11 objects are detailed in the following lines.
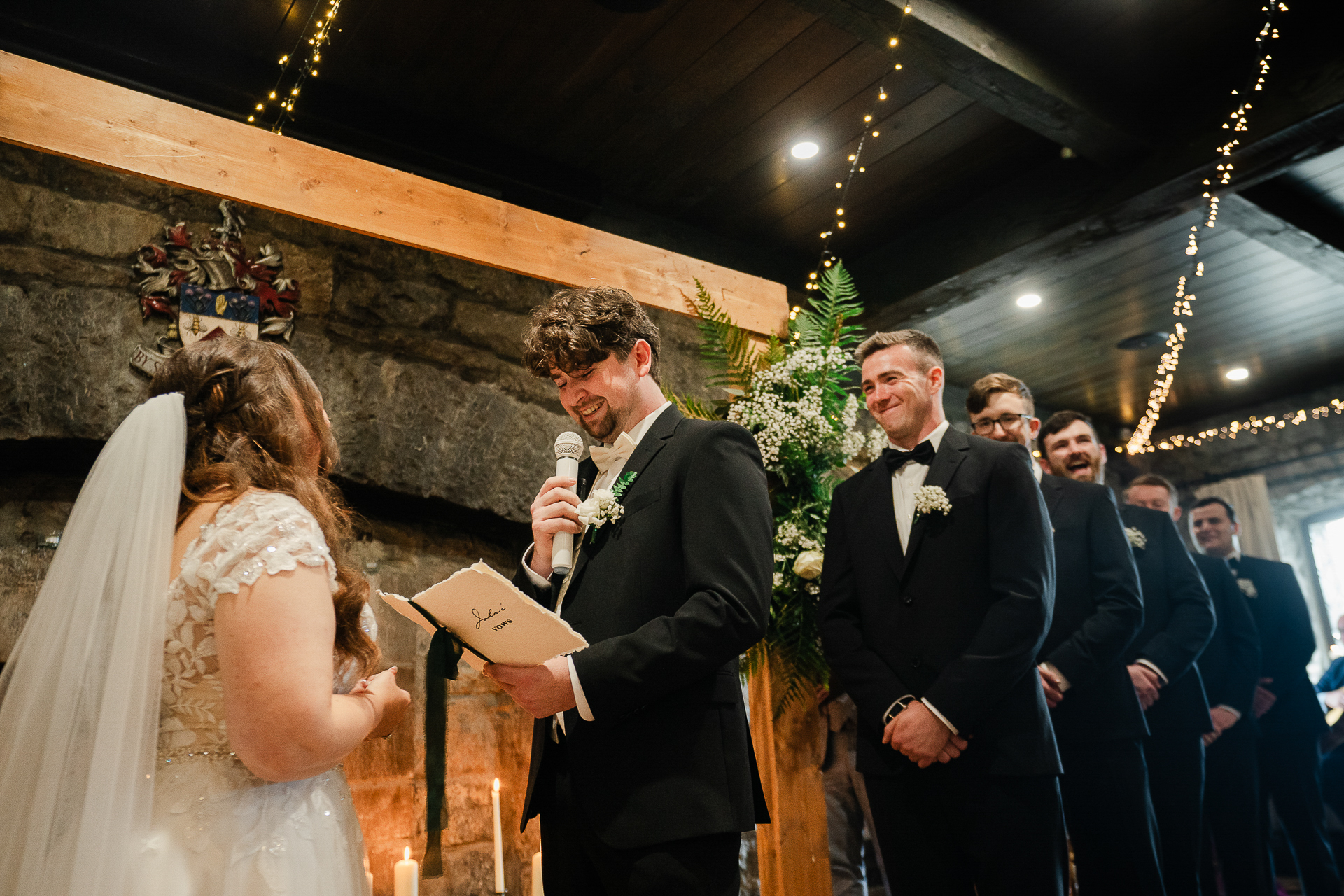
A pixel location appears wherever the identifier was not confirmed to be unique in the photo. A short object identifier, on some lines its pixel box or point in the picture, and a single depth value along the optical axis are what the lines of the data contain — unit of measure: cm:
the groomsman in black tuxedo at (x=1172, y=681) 311
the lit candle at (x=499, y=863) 226
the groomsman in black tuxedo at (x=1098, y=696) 254
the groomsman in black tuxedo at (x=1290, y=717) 417
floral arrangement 296
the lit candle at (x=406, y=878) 216
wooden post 277
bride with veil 134
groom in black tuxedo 155
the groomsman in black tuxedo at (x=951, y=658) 208
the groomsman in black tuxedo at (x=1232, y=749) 373
